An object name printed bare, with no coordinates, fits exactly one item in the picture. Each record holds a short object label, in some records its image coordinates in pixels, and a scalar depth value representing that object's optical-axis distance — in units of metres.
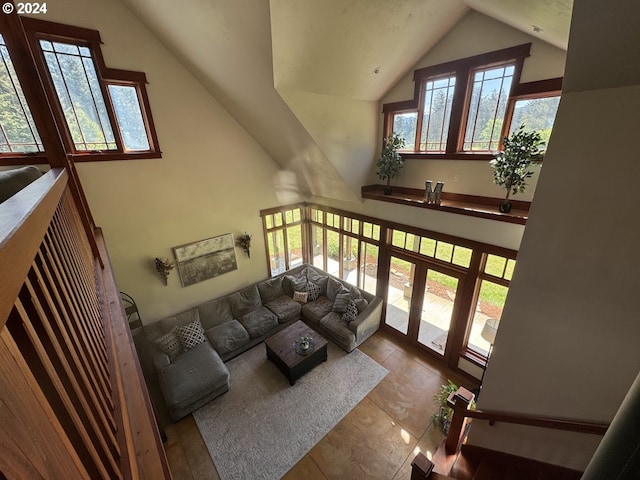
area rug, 3.46
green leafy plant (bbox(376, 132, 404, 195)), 4.39
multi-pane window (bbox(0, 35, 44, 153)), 3.31
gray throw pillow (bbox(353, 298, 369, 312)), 5.34
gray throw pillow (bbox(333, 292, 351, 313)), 5.51
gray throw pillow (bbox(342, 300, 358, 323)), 5.23
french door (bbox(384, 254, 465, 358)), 4.43
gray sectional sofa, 4.12
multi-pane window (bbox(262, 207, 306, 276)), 6.41
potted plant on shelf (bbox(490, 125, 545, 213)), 2.92
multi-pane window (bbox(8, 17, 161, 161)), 3.44
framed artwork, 5.13
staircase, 2.20
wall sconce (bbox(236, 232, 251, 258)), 5.84
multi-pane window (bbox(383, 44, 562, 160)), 3.25
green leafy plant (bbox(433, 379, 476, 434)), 3.70
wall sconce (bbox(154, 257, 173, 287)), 4.79
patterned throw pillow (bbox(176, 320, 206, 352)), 4.70
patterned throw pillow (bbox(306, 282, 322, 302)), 6.13
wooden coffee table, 4.42
